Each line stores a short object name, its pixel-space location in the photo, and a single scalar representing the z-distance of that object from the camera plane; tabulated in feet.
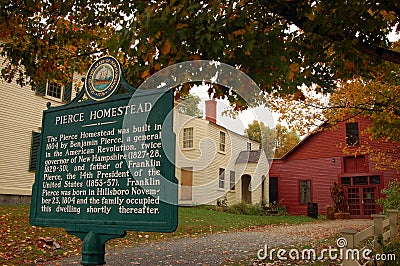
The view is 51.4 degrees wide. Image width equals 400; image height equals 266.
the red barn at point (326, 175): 96.07
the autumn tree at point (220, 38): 15.89
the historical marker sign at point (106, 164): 14.28
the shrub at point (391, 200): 55.01
